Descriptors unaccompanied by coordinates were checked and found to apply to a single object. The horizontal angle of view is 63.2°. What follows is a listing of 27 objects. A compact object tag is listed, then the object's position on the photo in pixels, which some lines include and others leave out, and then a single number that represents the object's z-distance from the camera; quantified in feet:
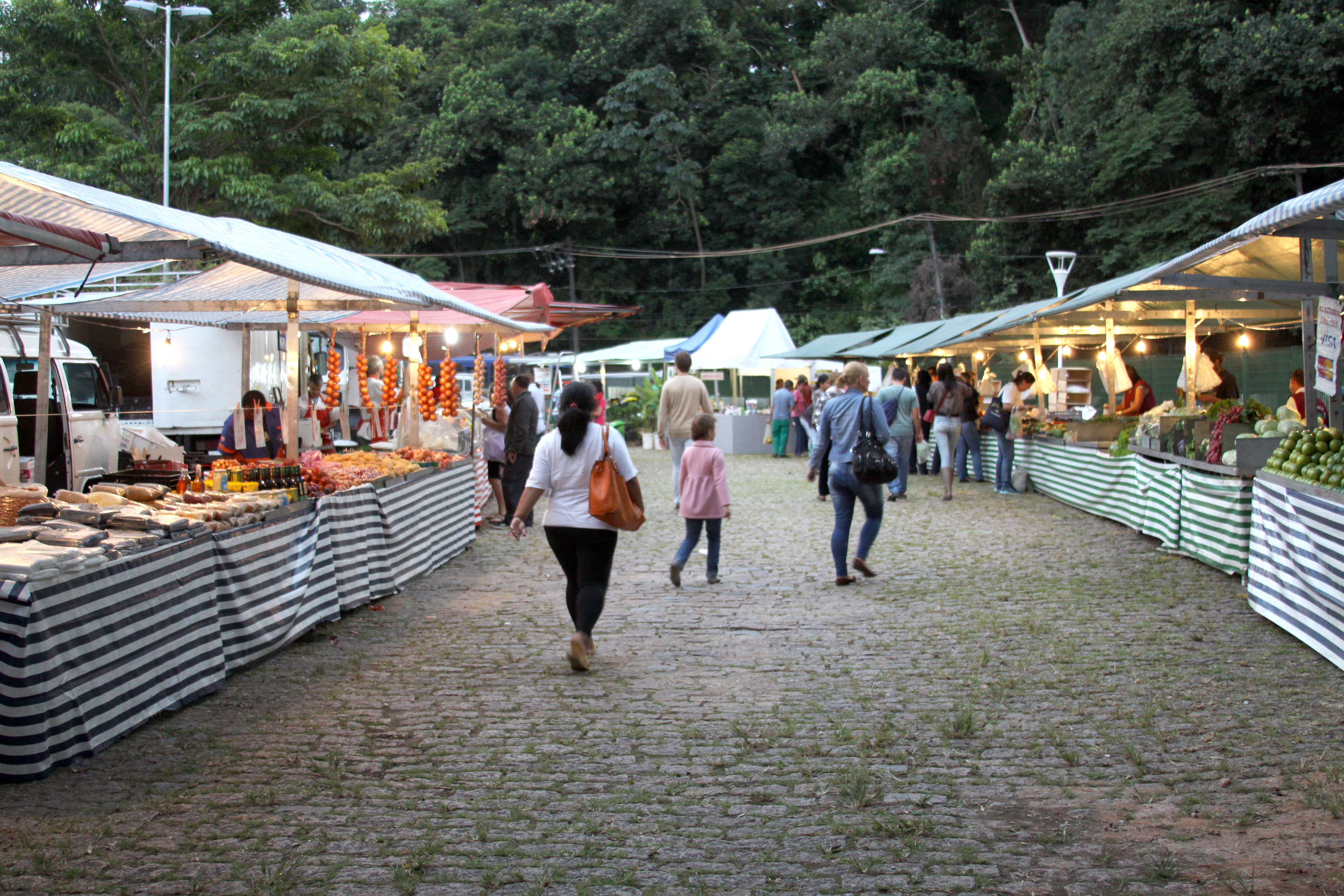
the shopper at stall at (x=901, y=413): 48.70
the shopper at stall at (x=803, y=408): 86.33
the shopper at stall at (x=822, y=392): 75.31
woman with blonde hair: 29.84
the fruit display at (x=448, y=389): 50.70
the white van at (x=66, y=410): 37.78
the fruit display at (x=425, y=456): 38.40
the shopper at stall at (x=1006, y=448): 56.80
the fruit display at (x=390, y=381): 52.11
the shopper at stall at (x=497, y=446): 46.44
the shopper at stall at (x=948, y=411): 54.08
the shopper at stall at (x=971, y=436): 58.13
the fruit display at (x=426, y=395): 47.24
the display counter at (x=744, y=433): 98.17
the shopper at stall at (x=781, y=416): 91.35
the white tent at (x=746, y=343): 93.56
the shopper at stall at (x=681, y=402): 43.39
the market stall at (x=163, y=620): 14.71
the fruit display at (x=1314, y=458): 22.11
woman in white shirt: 20.97
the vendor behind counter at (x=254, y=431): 38.29
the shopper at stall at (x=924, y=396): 70.54
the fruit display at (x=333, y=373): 50.85
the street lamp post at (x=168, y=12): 59.93
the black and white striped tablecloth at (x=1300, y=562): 19.94
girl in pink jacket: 29.86
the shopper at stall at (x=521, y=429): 41.37
